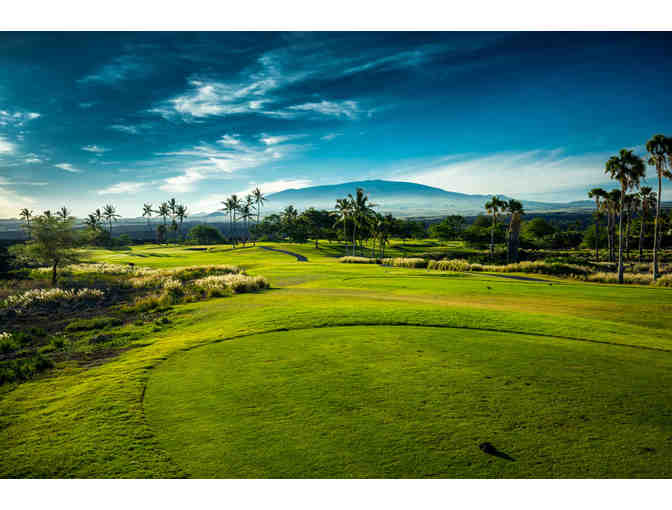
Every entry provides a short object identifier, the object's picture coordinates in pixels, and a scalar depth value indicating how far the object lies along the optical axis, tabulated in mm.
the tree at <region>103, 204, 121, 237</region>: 147750
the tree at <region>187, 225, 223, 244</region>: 131625
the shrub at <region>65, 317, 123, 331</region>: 16578
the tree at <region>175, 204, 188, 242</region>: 147862
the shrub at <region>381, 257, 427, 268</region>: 49125
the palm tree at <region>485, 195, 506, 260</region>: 66875
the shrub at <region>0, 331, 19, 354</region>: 13023
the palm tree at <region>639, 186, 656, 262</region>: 61875
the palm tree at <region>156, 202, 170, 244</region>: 149850
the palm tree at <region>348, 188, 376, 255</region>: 67250
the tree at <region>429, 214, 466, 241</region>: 116938
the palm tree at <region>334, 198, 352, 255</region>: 70812
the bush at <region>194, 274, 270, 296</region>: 25425
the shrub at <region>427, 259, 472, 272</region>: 43719
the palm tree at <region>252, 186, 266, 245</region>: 131125
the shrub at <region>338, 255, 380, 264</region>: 55662
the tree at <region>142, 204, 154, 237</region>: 153750
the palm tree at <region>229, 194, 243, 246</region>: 129375
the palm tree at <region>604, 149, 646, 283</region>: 35125
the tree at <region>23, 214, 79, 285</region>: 34344
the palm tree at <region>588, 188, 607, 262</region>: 57412
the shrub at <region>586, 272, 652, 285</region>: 33719
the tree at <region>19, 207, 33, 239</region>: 131875
